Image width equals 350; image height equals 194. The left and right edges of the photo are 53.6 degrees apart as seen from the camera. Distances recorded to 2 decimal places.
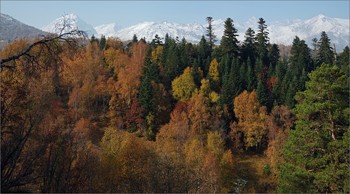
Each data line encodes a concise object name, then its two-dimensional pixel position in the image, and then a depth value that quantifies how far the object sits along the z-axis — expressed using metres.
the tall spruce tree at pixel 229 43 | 58.38
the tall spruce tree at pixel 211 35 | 71.93
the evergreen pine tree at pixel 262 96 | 48.53
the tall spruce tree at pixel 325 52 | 58.56
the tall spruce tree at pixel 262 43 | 59.88
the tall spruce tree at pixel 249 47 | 61.31
